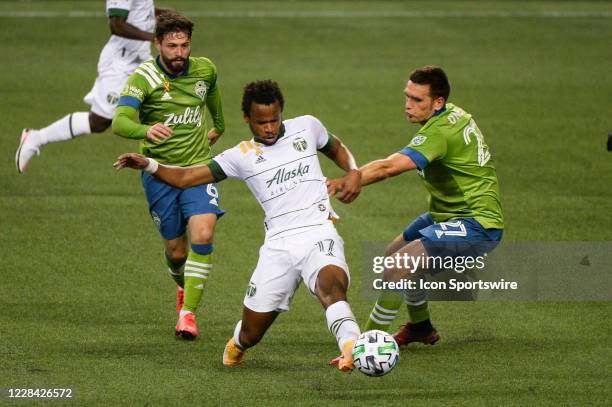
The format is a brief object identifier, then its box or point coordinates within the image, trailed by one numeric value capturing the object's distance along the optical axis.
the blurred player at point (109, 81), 27.55
